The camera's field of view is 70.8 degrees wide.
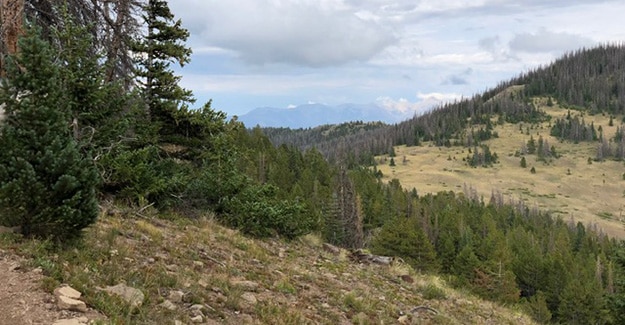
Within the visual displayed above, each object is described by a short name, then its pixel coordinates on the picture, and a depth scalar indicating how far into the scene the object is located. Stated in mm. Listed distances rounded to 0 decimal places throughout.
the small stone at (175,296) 7146
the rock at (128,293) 6457
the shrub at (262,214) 15539
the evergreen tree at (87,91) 11568
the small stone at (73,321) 5418
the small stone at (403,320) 9425
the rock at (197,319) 6610
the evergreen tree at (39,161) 6711
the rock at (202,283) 8062
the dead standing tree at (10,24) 10977
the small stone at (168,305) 6713
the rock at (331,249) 17222
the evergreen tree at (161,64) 16172
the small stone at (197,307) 6986
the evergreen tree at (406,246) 54781
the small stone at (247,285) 8711
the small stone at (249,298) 8047
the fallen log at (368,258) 16528
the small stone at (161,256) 9026
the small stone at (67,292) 5980
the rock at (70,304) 5773
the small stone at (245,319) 7141
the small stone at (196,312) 6816
